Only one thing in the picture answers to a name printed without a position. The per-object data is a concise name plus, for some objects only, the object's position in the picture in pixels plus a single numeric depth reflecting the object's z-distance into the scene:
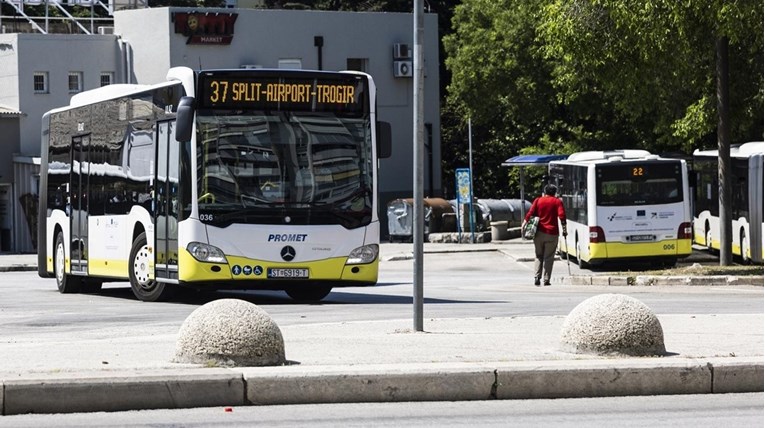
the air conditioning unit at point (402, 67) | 55.22
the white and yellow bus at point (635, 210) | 31.91
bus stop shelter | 43.72
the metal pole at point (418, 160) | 13.92
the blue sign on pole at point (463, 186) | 46.00
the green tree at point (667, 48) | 25.50
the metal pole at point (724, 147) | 27.84
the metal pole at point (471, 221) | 45.69
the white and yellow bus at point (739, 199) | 30.91
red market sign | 51.09
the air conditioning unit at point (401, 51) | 55.06
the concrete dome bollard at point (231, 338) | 11.09
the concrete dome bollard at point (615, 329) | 11.68
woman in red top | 26.06
